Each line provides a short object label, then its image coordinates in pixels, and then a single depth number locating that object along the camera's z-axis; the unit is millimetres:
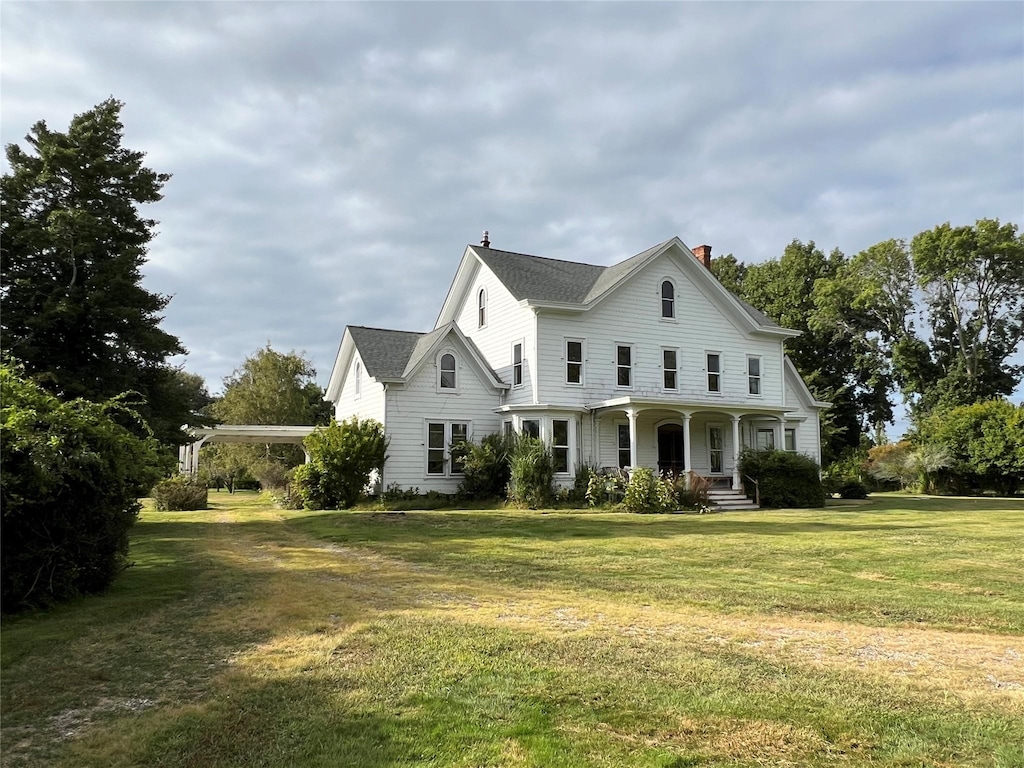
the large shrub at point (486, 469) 23234
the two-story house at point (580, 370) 24094
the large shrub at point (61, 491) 7133
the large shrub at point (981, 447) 32094
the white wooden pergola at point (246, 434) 28969
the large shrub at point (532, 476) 21719
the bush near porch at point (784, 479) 24109
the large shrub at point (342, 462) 22031
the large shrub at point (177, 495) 24484
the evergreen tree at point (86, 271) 17344
